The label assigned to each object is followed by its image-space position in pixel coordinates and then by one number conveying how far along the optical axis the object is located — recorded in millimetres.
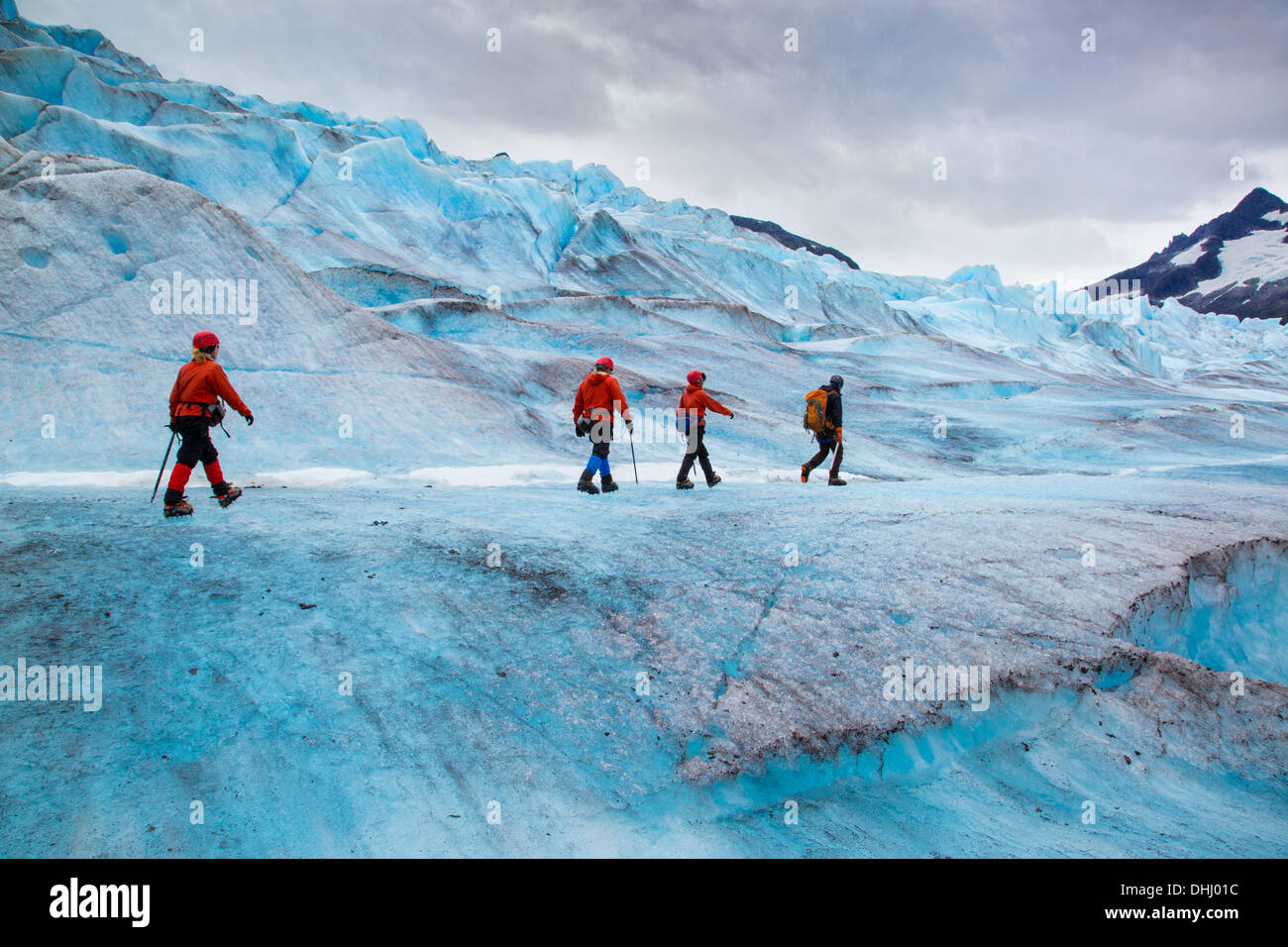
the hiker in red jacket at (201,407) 6336
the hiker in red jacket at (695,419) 9008
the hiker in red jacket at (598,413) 8445
